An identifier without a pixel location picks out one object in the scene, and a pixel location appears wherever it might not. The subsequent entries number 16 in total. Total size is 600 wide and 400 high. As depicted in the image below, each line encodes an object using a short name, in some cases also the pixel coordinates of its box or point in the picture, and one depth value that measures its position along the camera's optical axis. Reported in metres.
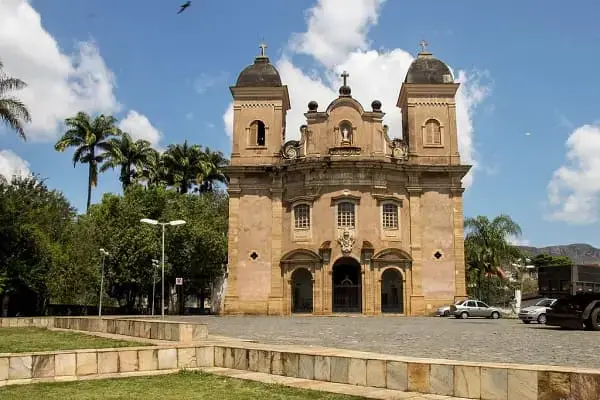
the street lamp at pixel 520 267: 52.23
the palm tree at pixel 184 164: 58.41
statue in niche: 42.66
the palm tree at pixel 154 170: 56.74
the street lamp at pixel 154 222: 34.07
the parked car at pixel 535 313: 30.11
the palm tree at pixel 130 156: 54.78
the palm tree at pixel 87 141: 51.78
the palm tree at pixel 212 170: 60.00
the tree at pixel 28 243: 35.91
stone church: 40.97
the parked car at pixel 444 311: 38.84
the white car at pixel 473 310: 37.69
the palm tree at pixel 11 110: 32.22
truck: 22.60
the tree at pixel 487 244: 47.34
